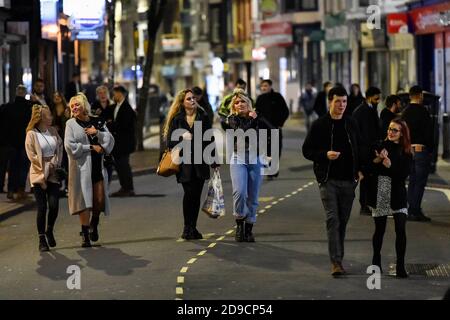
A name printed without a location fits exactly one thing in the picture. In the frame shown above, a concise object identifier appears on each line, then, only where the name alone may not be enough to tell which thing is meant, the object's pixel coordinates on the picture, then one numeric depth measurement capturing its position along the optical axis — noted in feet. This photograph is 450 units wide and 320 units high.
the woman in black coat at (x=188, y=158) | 59.41
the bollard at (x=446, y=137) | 99.66
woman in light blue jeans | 58.34
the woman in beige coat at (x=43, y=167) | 57.41
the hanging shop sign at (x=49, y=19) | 132.16
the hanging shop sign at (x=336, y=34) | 191.42
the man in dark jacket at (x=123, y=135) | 80.79
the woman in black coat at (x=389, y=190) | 48.62
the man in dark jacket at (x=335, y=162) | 48.19
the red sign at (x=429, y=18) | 142.51
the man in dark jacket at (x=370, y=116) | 66.08
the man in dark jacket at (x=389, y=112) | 65.62
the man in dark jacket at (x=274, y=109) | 90.02
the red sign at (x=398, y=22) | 156.76
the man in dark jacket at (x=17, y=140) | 79.77
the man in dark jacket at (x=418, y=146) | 65.57
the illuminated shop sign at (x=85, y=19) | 131.85
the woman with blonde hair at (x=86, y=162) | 58.08
